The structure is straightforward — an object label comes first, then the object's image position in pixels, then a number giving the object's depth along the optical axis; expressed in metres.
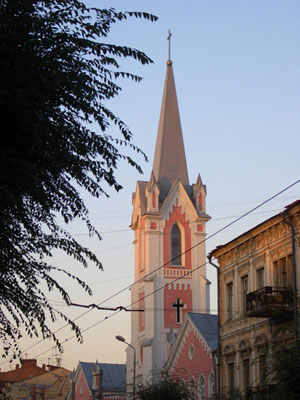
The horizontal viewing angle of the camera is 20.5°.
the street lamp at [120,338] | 51.47
